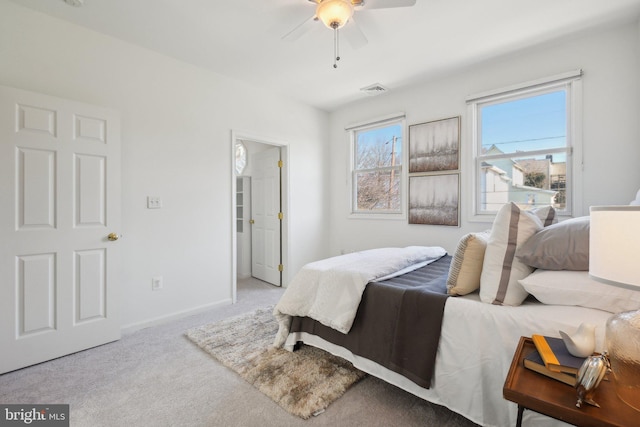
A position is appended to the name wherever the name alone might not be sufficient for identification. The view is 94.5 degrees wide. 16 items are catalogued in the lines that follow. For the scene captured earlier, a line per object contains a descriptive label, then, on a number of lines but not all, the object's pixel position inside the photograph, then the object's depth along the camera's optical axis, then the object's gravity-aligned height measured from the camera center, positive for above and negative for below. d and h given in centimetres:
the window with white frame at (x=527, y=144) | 279 +70
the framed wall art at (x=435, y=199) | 343 +16
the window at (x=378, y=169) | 406 +63
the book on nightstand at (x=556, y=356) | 99 -51
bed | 133 -47
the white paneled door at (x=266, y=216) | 432 -6
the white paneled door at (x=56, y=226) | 209 -11
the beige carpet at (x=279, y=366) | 175 -108
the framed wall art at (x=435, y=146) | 342 +81
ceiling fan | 192 +135
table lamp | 83 -18
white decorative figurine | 104 -46
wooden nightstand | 82 -56
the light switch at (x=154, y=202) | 289 +10
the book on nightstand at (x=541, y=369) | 96 -54
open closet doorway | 426 +5
